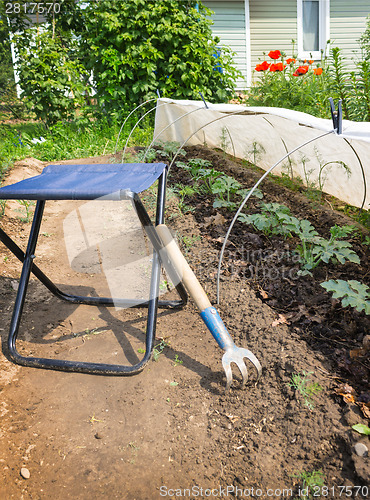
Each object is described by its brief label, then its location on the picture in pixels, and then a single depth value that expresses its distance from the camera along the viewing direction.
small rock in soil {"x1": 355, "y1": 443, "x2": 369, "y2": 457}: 1.35
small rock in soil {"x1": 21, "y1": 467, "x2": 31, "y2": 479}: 1.47
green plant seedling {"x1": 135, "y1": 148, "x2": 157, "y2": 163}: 4.84
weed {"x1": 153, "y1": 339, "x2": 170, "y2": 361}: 2.04
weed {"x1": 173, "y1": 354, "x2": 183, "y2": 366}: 1.99
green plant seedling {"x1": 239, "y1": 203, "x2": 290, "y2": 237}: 2.69
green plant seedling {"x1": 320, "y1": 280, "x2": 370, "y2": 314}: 1.68
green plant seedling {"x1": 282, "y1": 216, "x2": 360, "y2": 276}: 2.20
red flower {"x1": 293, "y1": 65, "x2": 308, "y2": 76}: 5.03
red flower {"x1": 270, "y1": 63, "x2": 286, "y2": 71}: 5.18
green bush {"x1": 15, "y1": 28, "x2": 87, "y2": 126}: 6.34
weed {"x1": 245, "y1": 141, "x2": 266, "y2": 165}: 4.00
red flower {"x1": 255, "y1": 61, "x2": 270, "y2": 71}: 5.30
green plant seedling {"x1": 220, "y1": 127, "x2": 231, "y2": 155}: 4.47
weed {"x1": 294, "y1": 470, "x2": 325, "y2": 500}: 1.32
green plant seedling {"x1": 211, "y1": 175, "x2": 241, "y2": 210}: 3.25
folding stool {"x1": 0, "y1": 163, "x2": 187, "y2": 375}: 1.69
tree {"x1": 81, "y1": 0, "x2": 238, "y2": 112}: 6.25
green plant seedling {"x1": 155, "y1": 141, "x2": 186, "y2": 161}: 4.91
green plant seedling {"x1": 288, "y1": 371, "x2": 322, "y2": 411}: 1.60
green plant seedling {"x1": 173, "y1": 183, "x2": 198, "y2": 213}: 3.62
